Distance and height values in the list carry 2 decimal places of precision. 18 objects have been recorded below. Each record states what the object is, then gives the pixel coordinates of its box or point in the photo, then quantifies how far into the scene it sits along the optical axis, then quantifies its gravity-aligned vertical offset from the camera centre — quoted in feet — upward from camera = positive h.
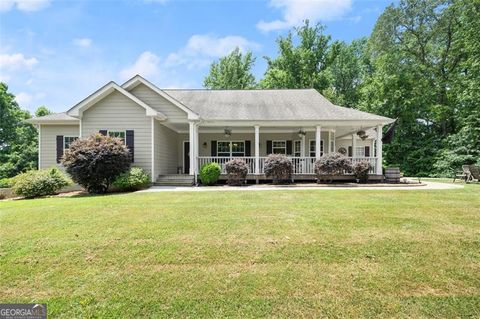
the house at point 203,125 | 42.86 +6.27
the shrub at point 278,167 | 42.34 -1.09
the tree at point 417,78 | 80.28 +25.74
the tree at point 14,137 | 89.35 +8.93
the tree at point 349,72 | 110.01 +36.50
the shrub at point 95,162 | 35.60 -0.14
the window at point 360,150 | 77.18 +2.90
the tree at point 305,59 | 98.07 +37.22
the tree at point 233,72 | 109.81 +37.18
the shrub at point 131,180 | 36.86 -2.74
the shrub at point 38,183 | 35.01 -2.93
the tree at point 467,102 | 65.00 +14.56
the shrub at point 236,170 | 41.83 -1.50
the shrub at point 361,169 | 42.52 -1.43
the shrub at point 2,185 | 51.35 -4.62
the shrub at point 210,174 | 42.32 -2.13
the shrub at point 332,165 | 41.96 -0.77
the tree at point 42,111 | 101.91 +19.35
